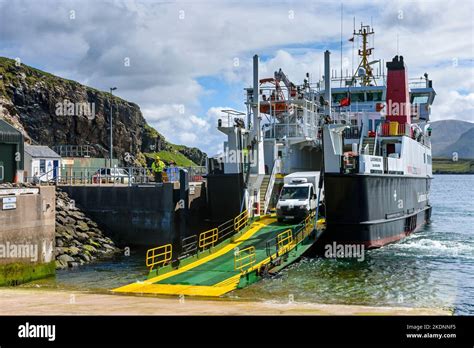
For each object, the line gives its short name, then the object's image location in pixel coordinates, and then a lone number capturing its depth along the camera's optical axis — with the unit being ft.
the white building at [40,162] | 139.76
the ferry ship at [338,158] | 75.46
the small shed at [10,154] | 95.96
